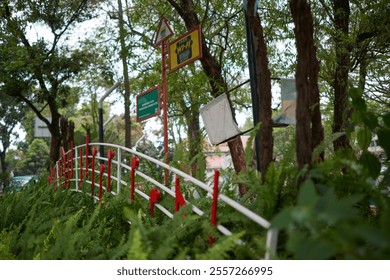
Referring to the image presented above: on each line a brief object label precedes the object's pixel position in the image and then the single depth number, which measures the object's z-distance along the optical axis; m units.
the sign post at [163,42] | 6.77
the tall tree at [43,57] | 15.26
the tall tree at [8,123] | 32.22
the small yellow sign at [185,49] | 6.22
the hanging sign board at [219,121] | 6.31
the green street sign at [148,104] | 6.98
